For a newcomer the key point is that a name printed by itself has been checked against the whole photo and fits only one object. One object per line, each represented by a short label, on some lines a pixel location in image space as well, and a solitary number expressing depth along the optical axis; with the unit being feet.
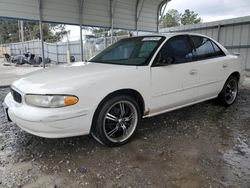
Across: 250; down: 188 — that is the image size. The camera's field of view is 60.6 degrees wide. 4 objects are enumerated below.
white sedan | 7.60
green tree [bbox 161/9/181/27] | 123.44
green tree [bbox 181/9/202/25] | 136.15
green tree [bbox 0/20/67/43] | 108.88
